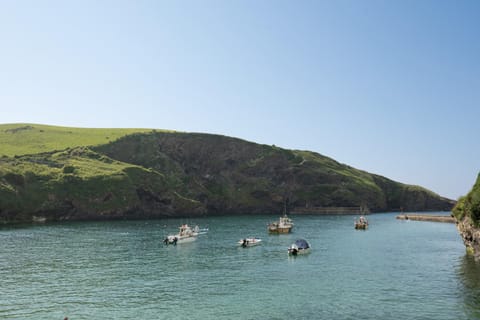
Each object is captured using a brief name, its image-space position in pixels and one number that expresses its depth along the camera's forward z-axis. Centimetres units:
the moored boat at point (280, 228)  14400
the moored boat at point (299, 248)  9188
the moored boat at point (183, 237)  11564
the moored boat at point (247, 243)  10680
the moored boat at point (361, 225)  16688
